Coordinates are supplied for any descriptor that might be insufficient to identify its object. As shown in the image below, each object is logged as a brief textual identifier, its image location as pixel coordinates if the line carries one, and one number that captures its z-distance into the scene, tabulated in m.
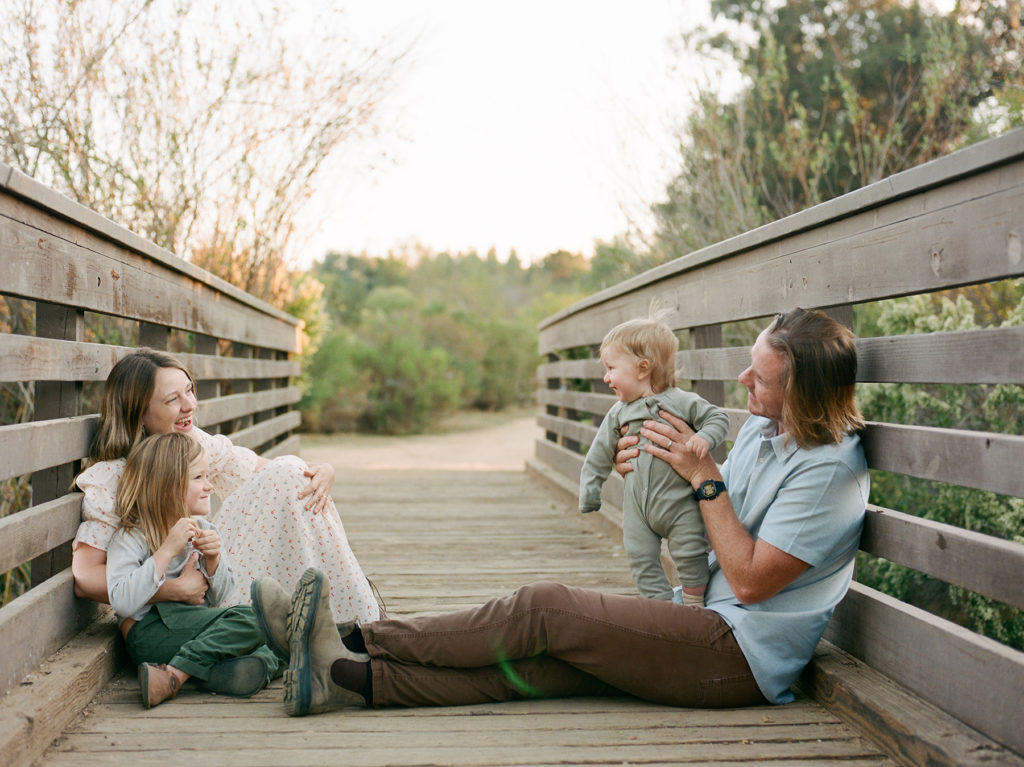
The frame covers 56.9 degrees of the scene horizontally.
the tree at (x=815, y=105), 6.26
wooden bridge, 1.78
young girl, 2.37
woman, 2.56
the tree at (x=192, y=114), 5.41
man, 2.19
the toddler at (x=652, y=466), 2.62
